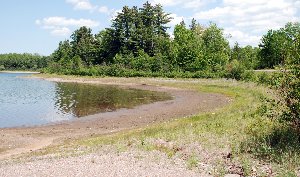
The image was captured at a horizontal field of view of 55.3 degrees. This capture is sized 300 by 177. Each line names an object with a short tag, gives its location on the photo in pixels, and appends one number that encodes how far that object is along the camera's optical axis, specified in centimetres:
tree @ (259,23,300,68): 7892
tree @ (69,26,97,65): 10565
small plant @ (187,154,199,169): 1112
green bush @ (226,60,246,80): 5661
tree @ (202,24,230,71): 7417
